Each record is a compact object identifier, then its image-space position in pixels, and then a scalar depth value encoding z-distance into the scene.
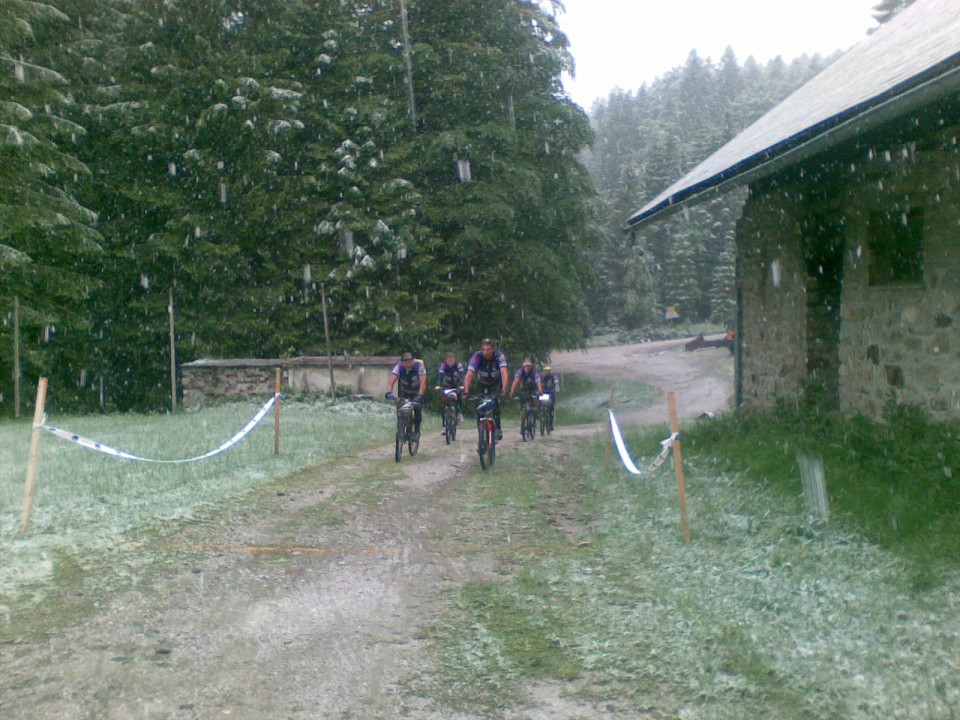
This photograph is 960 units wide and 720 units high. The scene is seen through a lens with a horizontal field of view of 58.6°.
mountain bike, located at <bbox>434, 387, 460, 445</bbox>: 14.60
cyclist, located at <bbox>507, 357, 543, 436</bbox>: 16.08
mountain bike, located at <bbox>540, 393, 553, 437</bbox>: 17.48
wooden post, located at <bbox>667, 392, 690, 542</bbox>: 7.17
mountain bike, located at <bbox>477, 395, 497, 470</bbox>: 11.86
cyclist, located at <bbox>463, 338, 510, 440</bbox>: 12.55
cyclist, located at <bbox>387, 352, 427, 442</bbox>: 12.97
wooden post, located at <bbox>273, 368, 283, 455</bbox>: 12.30
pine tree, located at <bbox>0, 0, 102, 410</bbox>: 20.05
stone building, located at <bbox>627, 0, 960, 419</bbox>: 7.79
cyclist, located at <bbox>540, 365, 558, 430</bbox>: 17.98
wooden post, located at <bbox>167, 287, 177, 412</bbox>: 22.65
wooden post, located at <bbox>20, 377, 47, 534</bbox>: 7.66
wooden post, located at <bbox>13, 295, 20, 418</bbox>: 22.39
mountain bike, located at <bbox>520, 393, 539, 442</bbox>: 16.23
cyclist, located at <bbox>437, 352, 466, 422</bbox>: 14.08
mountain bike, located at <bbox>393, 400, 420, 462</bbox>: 12.66
